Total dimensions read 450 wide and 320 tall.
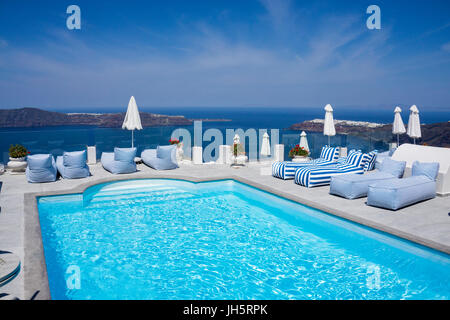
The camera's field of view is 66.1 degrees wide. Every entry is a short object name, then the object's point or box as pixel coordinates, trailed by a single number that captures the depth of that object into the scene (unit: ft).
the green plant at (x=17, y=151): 32.17
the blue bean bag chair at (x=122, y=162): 32.45
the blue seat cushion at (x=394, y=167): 26.73
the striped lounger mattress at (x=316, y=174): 27.71
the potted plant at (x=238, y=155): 36.68
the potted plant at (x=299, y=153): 38.42
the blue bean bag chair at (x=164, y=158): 34.83
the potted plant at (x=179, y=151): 39.67
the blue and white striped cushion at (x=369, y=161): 34.19
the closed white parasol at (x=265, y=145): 43.99
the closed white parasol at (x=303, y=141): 41.92
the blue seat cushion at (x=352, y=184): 24.17
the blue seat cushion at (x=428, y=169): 24.57
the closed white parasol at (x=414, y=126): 39.40
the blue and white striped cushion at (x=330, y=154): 33.35
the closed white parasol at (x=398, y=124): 41.37
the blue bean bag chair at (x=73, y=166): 30.19
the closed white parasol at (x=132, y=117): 37.19
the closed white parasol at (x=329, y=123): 38.99
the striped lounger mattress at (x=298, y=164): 30.50
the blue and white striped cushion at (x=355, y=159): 29.86
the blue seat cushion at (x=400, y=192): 21.52
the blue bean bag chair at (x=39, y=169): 28.60
